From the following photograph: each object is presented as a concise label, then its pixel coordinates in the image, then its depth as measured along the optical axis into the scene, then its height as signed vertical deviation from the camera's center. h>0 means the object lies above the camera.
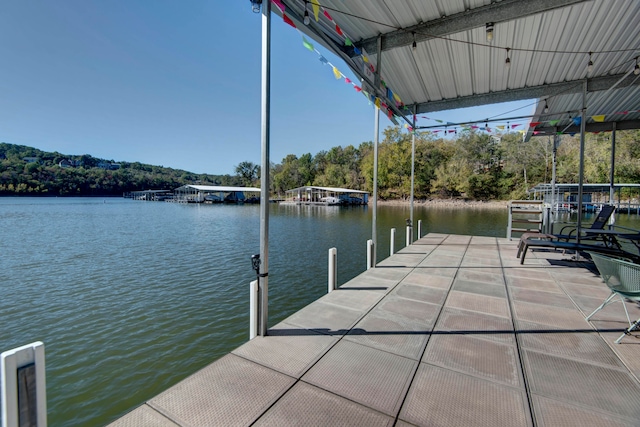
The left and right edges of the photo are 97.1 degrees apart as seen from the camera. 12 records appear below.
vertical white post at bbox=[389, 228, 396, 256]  6.48 -0.88
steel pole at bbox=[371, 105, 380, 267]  5.09 +0.94
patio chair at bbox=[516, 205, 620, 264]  5.32 -0.56
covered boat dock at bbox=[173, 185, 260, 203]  51.79 +1.00
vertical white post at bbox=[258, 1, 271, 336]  2.53 +0.43
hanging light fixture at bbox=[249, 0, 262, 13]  2.49 +1.73
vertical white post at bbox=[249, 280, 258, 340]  2.60 -1.01
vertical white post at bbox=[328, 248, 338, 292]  3.97 -0.97
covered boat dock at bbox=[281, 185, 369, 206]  42.38 +0.65
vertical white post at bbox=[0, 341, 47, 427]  1.25 -0.87
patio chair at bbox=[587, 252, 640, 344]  2.36 -0.63
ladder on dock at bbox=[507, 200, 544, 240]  6.92 -0.15
